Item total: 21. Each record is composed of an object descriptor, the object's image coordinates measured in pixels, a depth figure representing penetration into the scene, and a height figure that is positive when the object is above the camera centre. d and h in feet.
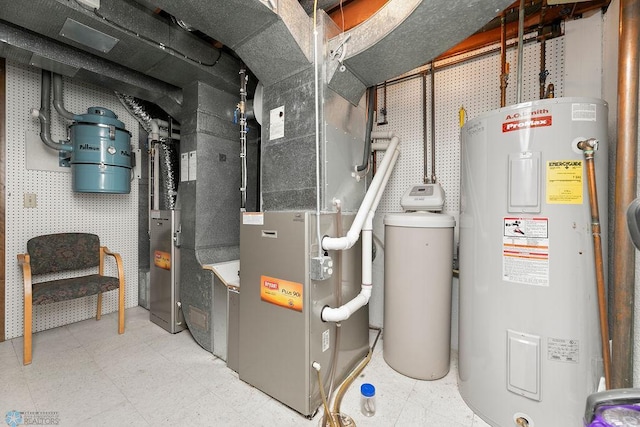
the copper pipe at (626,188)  4.03 +0.35
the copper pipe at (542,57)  5.77 +3.52
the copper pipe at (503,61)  5.87 +3.42
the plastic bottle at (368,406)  4.95 -3.76
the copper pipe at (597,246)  3.89 -0.53
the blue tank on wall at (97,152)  7.80 +1.79
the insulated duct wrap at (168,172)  8.69 +1.31
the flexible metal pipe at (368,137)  6.35 +1.81
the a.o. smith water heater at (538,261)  4.06 -0.83
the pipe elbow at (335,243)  4.82 -0.62
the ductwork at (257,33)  4.33 +3.47
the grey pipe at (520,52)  5.07 +3.11
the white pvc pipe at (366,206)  4.87 +0.10
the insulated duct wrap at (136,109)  9.26 +3.67
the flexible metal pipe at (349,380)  5.11 -3.82
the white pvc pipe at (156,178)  9.41 +1.18
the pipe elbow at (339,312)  4.93 -1.95
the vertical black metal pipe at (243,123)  6.48 +2.20
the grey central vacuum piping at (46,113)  7.98 +2.98
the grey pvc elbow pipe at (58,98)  8.10 +3.49
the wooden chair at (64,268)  6.61 -1.81
